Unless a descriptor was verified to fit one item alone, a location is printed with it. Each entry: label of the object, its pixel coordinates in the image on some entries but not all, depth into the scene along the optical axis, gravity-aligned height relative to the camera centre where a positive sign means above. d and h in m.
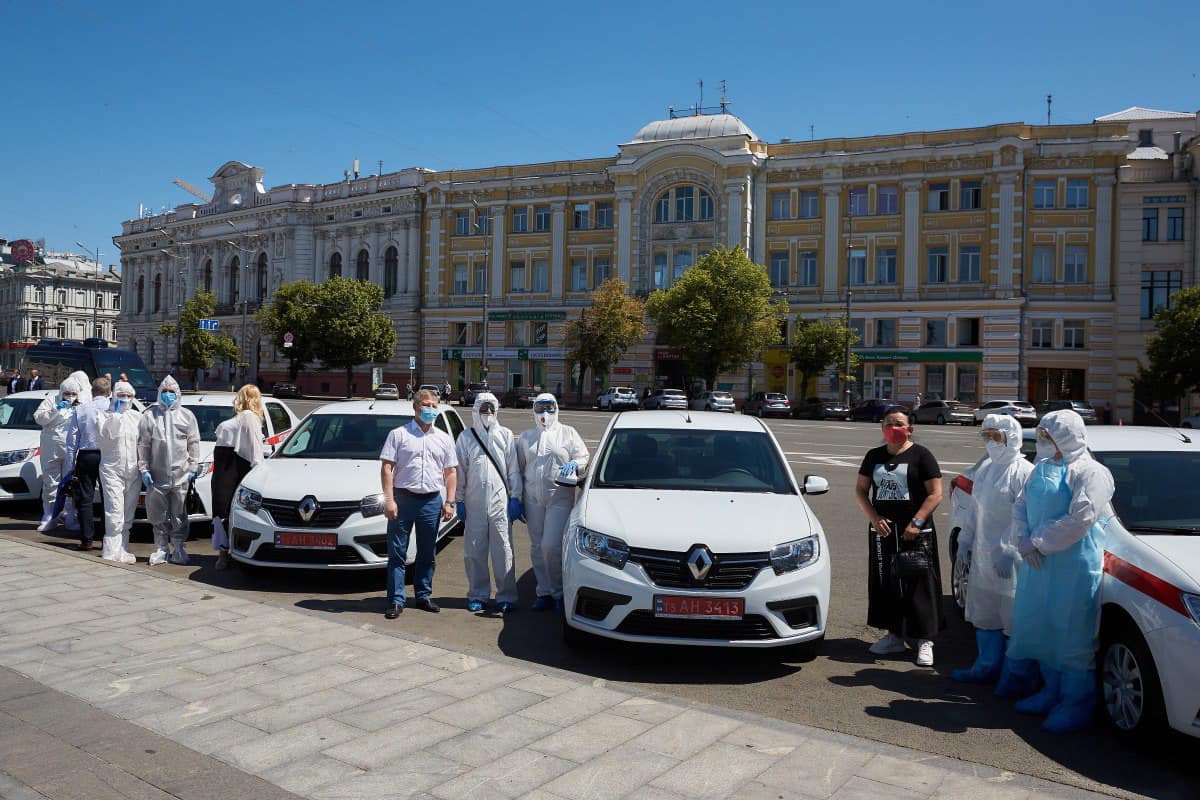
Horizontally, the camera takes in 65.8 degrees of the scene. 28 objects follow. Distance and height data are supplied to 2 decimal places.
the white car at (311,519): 7.96 -1.13
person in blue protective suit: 4.95 -0.89
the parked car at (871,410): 43.23 -0.47
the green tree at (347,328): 57.97 +3.92
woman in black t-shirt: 6.10 -0.87
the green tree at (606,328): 50.69 +3.71
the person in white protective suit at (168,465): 8.96 -0.76
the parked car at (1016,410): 39.78 -0.30
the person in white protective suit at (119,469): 9.04 -0.83
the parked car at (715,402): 43.16 -0.24
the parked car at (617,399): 48.54 -0.22
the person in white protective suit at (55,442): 10.52 -0.66
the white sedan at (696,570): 5.68 -1.08
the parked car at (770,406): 46.59 -0.38
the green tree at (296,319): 59.00 +4.53
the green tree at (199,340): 70.06 +3.57
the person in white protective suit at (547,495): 7.45 -0.82
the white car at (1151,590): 4.32 -0.91
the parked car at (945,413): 43.41 -0.51
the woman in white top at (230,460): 9.05 -0.70
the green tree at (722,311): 46.26 +4.36
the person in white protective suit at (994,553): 5.70 -0.93
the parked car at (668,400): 45.08 -0.20
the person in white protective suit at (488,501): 7.38 -0.87
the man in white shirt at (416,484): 7.14 -0.72
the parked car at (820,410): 45.25 -0.51
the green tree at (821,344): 46.81 +2.80
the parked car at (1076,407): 38.56 -0.15
